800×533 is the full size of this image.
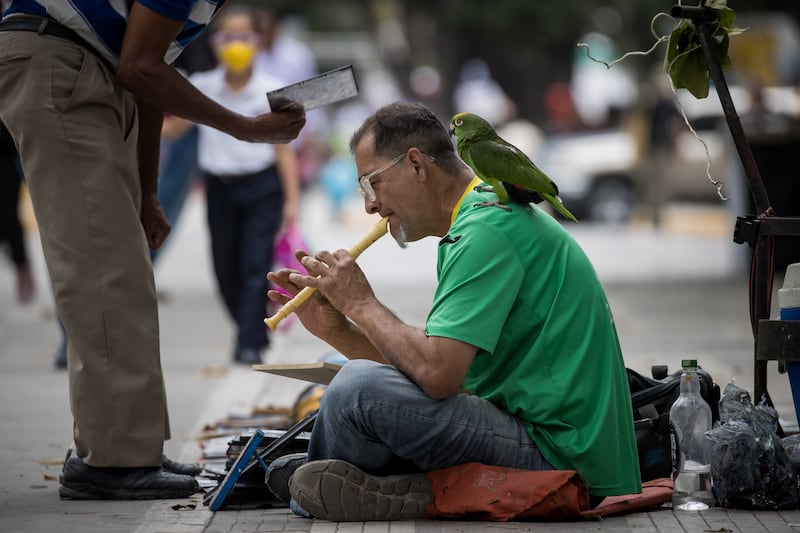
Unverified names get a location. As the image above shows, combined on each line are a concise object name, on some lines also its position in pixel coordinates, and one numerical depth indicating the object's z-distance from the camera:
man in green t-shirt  8.36
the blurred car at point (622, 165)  45.72
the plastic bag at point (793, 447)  9.63
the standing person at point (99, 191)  9.45
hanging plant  10.12
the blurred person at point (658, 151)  41.78
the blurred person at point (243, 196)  17.36
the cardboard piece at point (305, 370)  9.27
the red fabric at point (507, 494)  8.56
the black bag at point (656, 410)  9.61
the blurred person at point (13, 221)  22.44
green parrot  8.69
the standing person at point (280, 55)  22.65
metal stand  9.62
